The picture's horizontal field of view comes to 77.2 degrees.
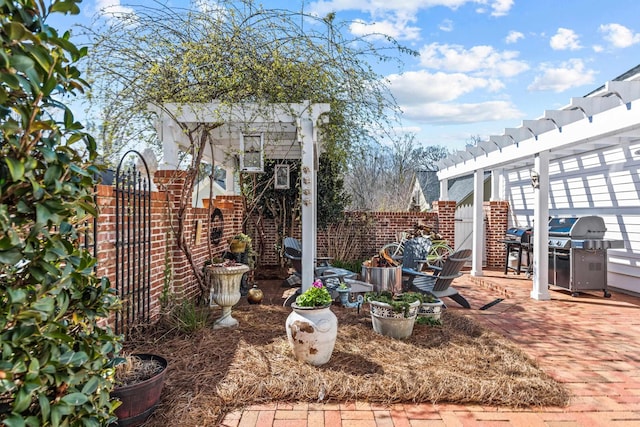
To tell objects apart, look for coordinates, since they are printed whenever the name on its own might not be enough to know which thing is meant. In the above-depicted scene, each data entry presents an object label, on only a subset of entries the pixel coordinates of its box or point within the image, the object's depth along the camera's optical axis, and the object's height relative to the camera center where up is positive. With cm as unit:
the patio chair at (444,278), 501 -78
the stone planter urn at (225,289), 407 -73
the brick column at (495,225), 930 -13
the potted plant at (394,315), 377 -92
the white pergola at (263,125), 451 +113
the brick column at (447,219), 922 +0
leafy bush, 112 -5
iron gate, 320 -28
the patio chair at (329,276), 525 -83
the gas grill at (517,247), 769 -55
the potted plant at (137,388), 213 -93
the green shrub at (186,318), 380 -98
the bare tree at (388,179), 1593 +174
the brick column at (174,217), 431 +1
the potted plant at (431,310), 430 -98
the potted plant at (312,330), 308 -87
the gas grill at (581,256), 605 -55
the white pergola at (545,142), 447 +117
